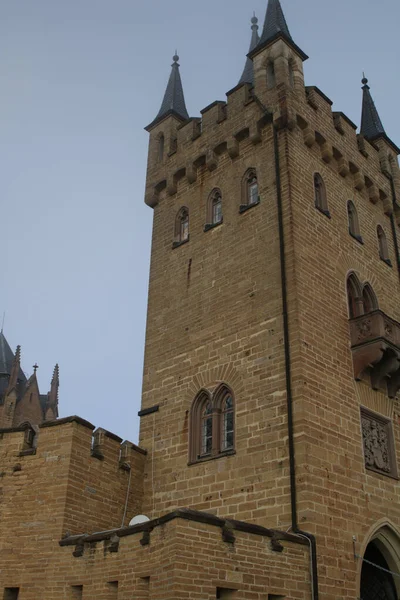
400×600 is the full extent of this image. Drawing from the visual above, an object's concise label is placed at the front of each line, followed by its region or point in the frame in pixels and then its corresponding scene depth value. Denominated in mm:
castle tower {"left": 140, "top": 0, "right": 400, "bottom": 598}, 13594
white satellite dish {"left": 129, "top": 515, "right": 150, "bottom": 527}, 13977
